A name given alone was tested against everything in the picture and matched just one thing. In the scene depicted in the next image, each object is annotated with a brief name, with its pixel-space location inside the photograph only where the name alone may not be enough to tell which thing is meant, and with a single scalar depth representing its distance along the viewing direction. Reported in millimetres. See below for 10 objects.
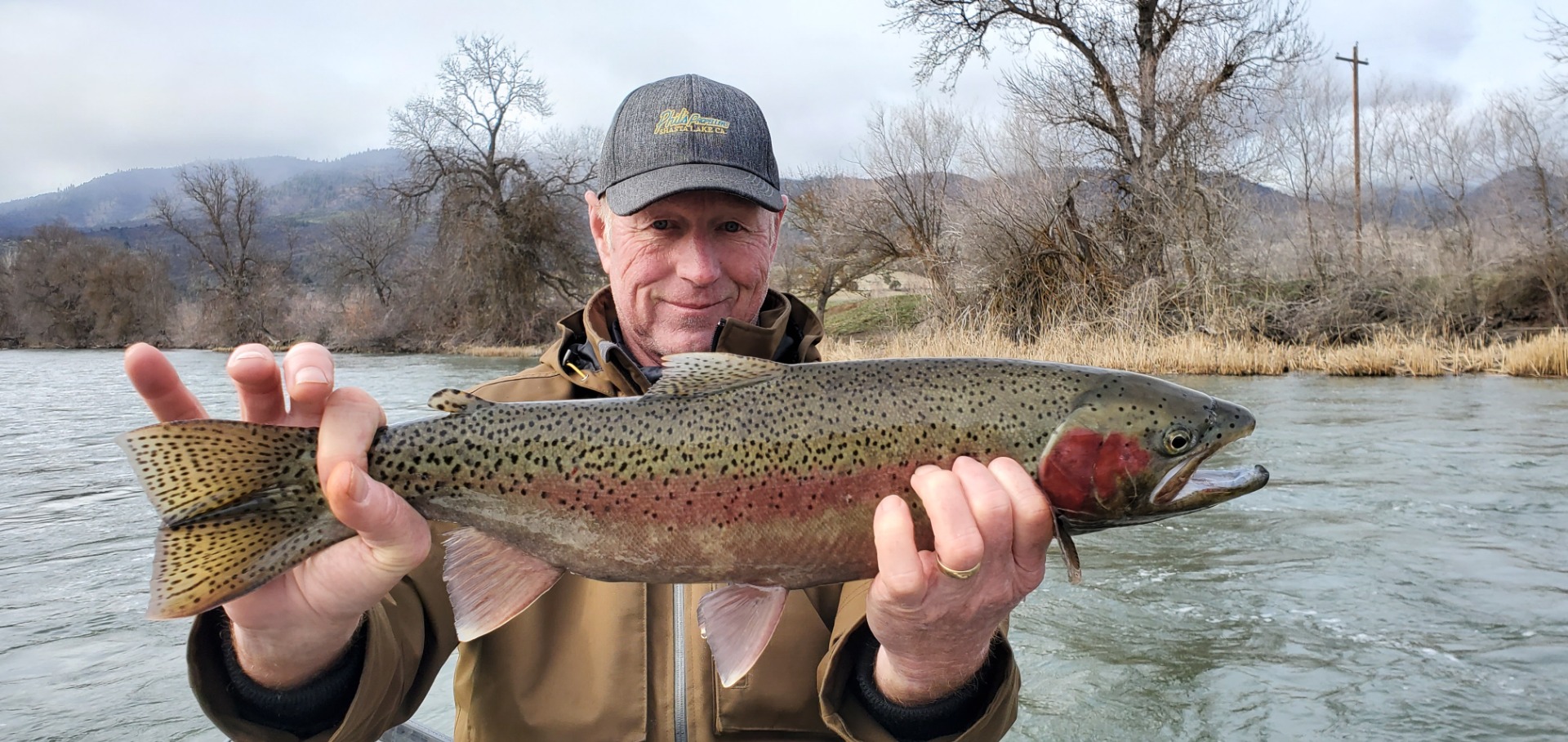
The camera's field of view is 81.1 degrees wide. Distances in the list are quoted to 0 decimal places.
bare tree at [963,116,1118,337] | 19484
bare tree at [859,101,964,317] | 25953
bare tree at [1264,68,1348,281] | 20859
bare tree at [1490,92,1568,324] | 19672
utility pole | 26925
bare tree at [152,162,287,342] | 46562
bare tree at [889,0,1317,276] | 20984
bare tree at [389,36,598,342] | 37000
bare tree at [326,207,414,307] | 51469
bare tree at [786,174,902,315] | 27906
